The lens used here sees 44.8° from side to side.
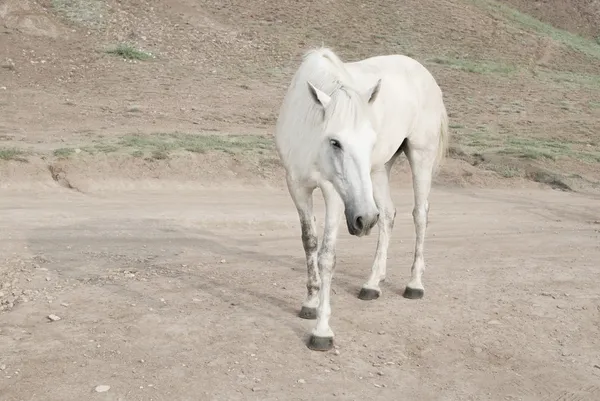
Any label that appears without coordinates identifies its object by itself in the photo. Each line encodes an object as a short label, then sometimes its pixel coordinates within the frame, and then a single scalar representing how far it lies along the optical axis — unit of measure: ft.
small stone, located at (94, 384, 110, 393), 13.79
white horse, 14.43
